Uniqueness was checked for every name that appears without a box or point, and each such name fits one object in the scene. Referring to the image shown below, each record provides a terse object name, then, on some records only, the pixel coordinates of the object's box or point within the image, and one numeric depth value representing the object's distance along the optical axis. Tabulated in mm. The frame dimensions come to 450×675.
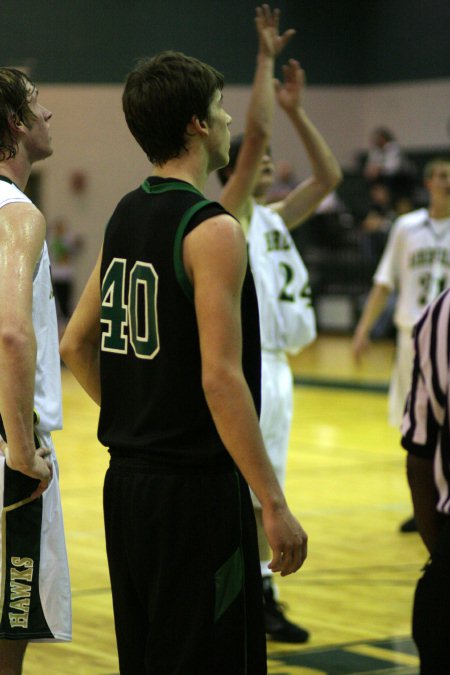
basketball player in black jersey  4319
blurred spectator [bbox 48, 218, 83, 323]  34956
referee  3721
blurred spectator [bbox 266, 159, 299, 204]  36186
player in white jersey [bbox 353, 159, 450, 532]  12611
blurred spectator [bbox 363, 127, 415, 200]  35375
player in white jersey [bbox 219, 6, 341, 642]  8440
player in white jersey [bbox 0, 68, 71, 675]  5080
